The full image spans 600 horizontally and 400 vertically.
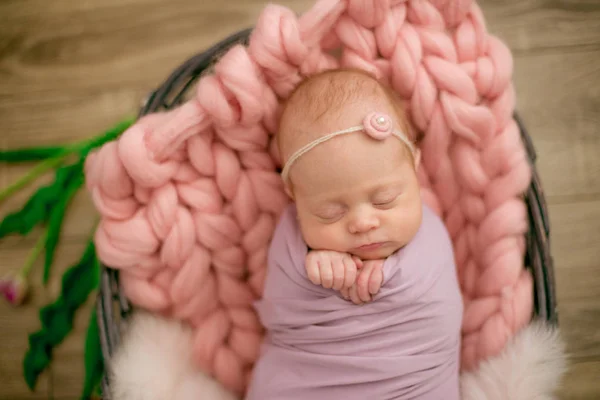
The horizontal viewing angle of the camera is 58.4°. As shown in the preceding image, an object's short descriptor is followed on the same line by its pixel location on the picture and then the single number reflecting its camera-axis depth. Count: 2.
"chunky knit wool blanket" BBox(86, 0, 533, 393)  0.85
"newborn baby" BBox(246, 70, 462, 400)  0.75
